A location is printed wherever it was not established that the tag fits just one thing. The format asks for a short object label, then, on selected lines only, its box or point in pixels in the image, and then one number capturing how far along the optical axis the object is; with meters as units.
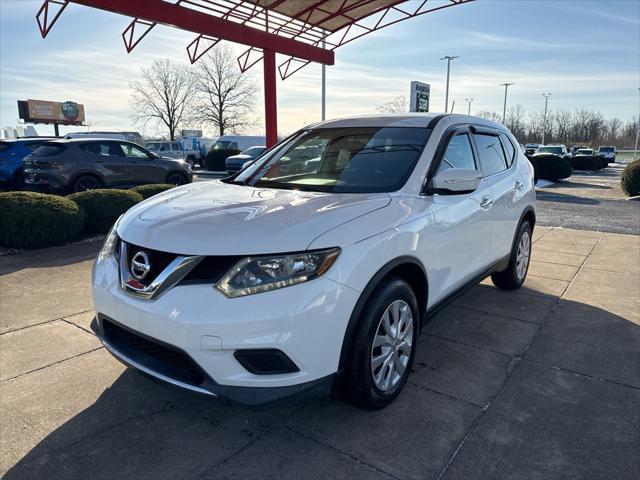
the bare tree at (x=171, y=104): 50.75
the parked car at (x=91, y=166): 10.79
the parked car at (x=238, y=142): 33.22
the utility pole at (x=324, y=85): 23.80
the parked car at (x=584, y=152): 41.44
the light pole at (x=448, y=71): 32.08
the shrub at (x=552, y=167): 21.16
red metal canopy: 10.68
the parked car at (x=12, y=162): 12.49
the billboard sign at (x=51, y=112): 55.34
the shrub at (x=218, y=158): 28.44
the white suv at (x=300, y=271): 2.20
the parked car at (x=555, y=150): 34.75
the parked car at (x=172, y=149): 31.72
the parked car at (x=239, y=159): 23.41
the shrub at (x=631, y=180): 15.11
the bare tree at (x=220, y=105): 47.56
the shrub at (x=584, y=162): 33.03
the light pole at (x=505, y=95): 58.69
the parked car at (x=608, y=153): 45.66
